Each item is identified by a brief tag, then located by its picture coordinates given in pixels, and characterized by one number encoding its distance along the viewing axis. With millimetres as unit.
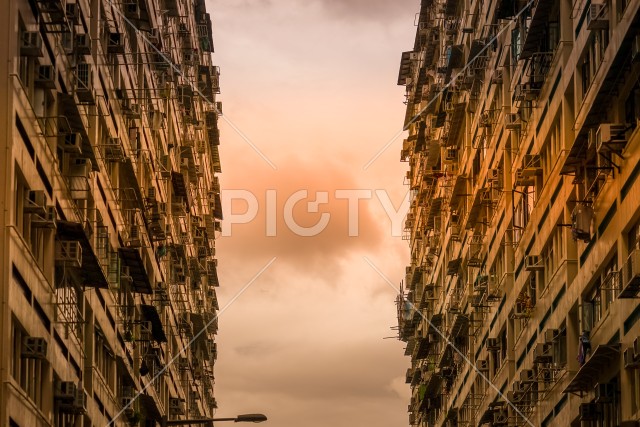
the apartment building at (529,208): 41844
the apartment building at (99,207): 39688
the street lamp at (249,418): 44875
